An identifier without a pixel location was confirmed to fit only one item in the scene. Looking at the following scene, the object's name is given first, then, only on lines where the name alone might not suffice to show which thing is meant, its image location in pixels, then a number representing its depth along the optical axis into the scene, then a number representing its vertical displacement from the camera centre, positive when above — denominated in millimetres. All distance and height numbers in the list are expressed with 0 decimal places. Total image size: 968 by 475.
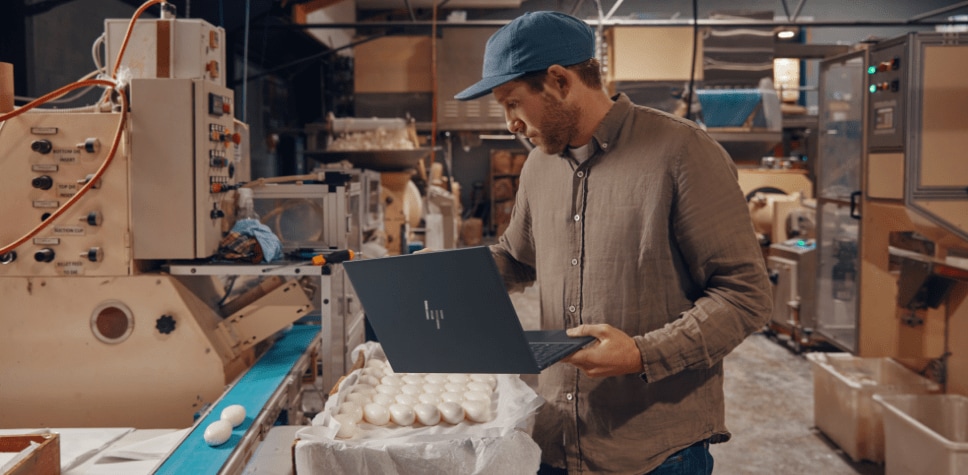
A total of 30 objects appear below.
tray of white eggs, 1537 -498
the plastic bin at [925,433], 2926 -1002
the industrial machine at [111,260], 2455 -181
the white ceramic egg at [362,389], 1925 -480
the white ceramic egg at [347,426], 1643 -498
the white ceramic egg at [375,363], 2167 -465
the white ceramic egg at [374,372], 2092 -474
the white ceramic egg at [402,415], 1743 -496
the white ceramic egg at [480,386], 1932 -476
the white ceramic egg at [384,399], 1829 -483
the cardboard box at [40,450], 1634 -555
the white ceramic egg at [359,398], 1820 -478
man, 1378 -108
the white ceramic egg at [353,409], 1727 -482
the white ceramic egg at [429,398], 1850 -486
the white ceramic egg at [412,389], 1915 -481
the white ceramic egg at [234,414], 1947 -552
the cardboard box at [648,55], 8141 +1665
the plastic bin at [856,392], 3812 -1008
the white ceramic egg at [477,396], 1848 -480
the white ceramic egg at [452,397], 1842 -481
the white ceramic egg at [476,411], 1763 -492
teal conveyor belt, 1755 -575
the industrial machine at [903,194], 3477 +53
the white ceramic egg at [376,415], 1727 -490
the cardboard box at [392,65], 9148 +1738
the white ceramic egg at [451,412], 1754 -491
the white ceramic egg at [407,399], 1837 -485
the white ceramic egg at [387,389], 1912 -479
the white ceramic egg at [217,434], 1852 -572
